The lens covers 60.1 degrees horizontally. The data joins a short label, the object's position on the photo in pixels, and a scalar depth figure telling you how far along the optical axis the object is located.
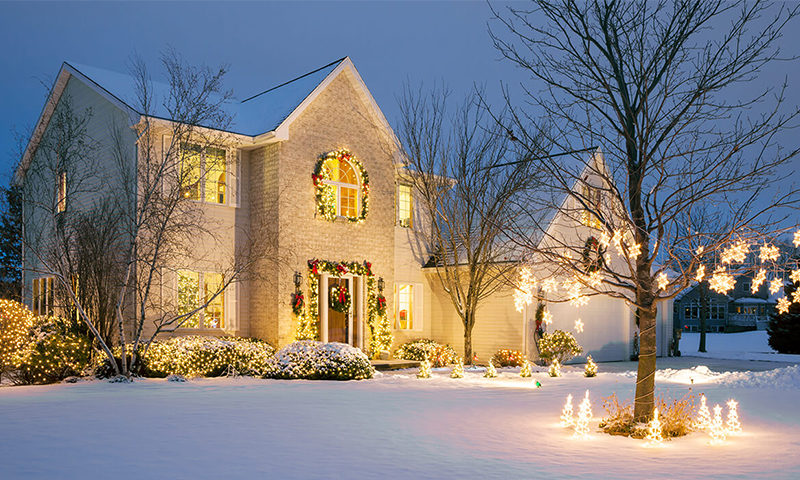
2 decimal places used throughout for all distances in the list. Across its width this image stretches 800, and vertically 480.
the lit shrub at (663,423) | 9.00
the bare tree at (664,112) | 8.70
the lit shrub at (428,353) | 20.45
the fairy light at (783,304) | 8.55
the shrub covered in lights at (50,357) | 13.72
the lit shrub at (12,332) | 13.59
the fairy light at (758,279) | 7.84
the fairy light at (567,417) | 9.34
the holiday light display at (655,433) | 8.33
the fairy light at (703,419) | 9.20
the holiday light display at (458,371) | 16.61
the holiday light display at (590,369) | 17.23
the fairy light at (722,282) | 8.09
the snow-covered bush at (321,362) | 15.41
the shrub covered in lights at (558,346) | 20.61
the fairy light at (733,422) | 9.02
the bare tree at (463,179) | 20.25
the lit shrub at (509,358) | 20.48
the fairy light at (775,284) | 7.85
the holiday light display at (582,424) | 8.80
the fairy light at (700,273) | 8.06
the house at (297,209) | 17.77
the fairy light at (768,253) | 8.28
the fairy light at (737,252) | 8.21
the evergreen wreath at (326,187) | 19.09
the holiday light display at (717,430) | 8.59
